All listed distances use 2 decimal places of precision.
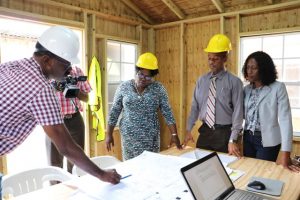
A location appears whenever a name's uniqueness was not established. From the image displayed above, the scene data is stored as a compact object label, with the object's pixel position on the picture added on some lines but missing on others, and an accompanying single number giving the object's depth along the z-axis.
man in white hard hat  1.08
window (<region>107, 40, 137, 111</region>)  4.30
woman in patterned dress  2.24
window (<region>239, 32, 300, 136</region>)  3.58
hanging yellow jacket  3.72
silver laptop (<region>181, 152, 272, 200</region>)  1.09
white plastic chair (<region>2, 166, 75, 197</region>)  1.52
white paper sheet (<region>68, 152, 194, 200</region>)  1.21
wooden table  1.25
